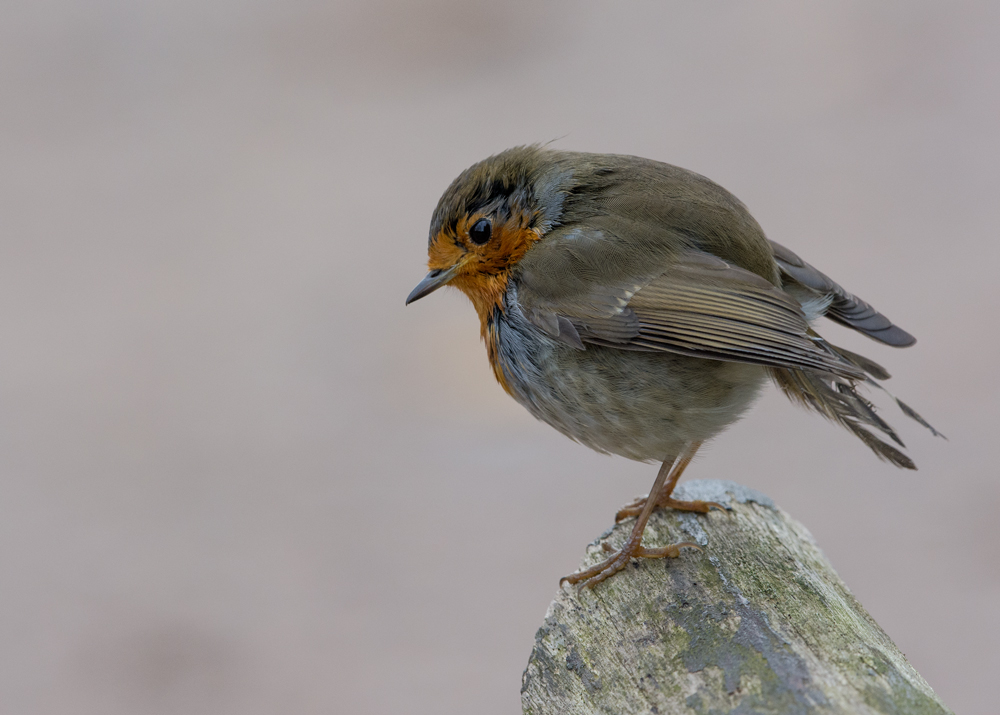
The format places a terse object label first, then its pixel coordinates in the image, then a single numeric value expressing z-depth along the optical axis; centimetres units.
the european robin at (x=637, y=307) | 589
